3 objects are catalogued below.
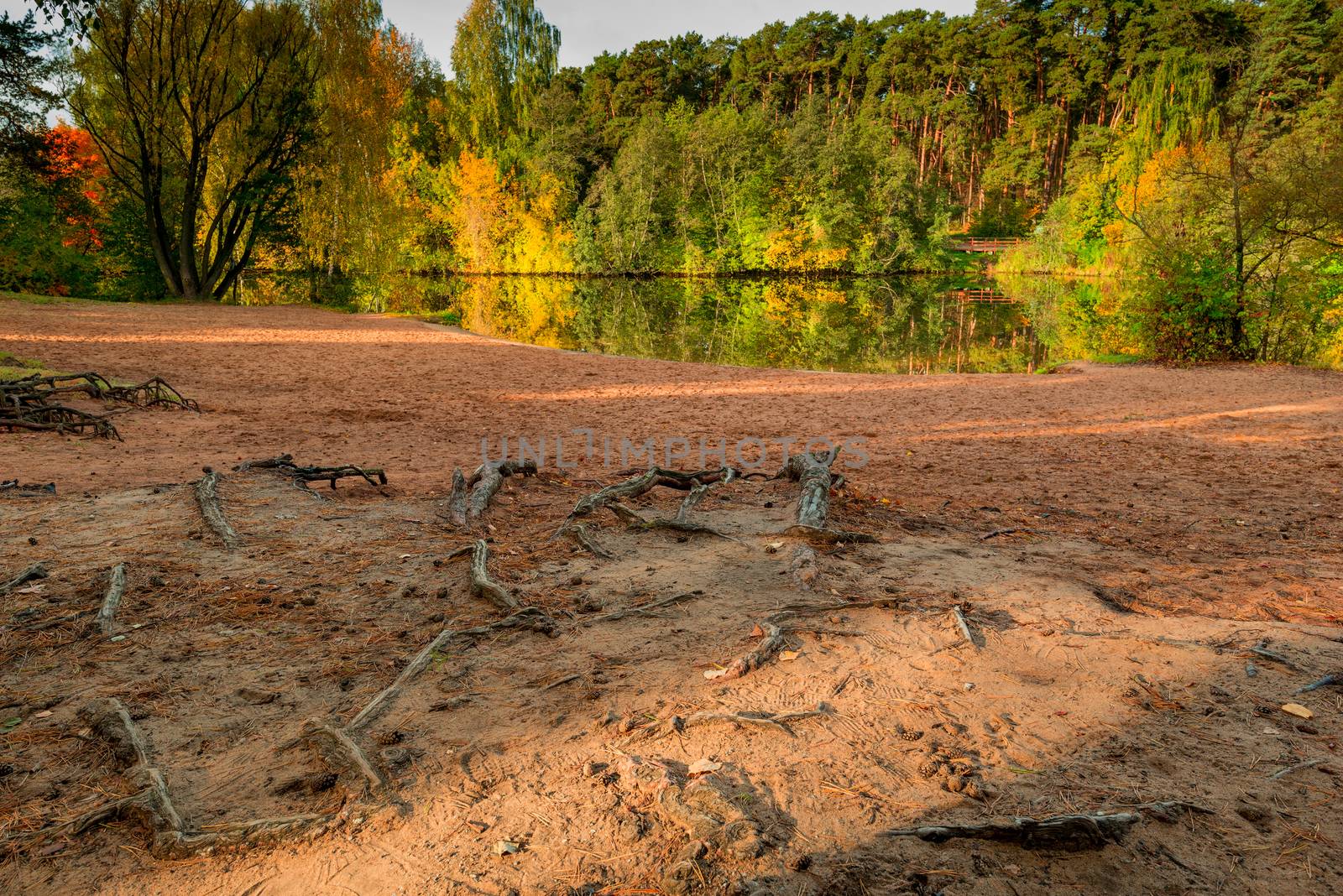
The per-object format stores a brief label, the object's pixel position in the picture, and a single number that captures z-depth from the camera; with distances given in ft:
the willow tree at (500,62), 145.28
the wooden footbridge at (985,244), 175.65
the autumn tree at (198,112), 79.97
